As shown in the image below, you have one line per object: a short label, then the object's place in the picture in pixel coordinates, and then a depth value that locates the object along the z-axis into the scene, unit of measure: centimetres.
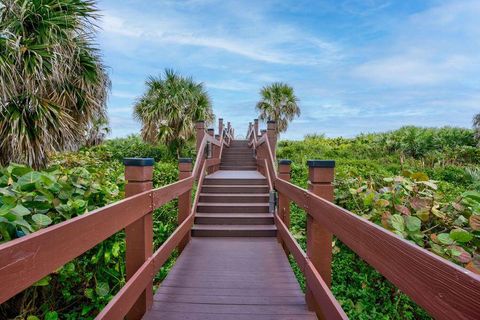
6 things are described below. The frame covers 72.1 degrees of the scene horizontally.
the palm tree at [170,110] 1383
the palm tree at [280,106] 2367
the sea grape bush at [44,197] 200
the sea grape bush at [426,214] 266
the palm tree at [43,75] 511
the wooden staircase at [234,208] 519
